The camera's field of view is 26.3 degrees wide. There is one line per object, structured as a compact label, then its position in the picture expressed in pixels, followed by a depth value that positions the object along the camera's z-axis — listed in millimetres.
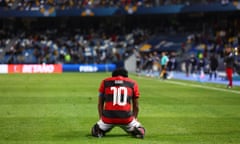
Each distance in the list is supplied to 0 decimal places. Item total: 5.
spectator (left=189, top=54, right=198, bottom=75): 45344
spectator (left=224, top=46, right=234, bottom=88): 28266
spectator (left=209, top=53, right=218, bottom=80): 38062
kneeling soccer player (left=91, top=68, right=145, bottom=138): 11172
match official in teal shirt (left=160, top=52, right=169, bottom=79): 38656
